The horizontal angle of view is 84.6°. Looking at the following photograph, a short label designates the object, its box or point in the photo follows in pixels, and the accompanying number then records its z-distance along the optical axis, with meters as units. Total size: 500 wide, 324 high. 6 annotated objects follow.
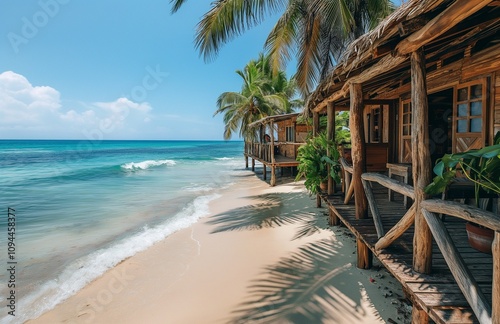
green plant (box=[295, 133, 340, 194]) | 6.25
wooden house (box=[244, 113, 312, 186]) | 14.45
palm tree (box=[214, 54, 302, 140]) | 21.20
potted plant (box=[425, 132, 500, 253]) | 2.05
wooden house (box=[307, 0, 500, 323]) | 2.24
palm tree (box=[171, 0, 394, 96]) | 7.66
